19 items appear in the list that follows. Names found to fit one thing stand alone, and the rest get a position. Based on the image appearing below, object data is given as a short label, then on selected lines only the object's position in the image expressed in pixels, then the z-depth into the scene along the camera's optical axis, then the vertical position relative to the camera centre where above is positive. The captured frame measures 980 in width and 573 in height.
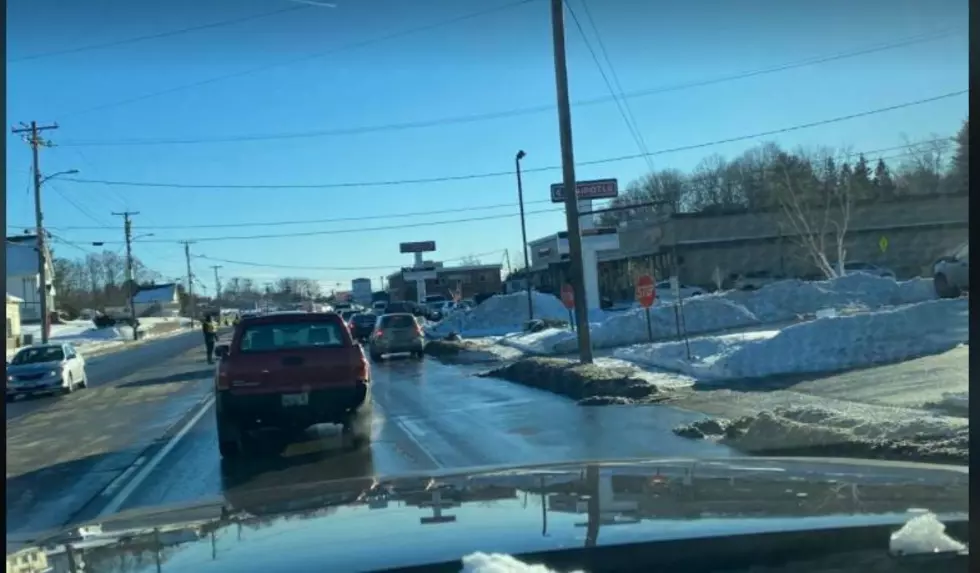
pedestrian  34.62 -1.10
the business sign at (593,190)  45.19 +4.08
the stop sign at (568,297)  30.47 -0.45
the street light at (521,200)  49.49 +4.07
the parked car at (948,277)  28.63 -0.36
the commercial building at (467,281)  107.06 +0.66
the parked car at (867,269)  50.63 -0.01
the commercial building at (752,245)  44.88 +1.58
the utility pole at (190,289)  133.62 +1.39
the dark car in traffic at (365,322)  44.97 -1.46
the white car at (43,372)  27.45 -1.77
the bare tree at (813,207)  47.53 +3.06
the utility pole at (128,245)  85.00 +4.70
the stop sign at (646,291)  22.97 -0.28
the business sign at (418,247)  93.81 +3.86
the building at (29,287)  51.47 +1.52
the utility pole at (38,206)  49.44 +4.93
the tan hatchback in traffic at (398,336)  34.41 -1.56
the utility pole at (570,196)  21.78 +1.82
